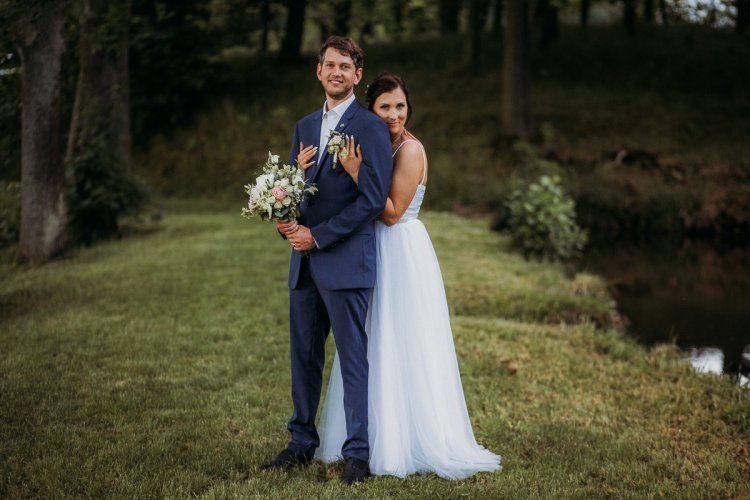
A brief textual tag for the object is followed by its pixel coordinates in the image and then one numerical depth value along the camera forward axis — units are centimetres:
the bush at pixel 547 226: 1402
